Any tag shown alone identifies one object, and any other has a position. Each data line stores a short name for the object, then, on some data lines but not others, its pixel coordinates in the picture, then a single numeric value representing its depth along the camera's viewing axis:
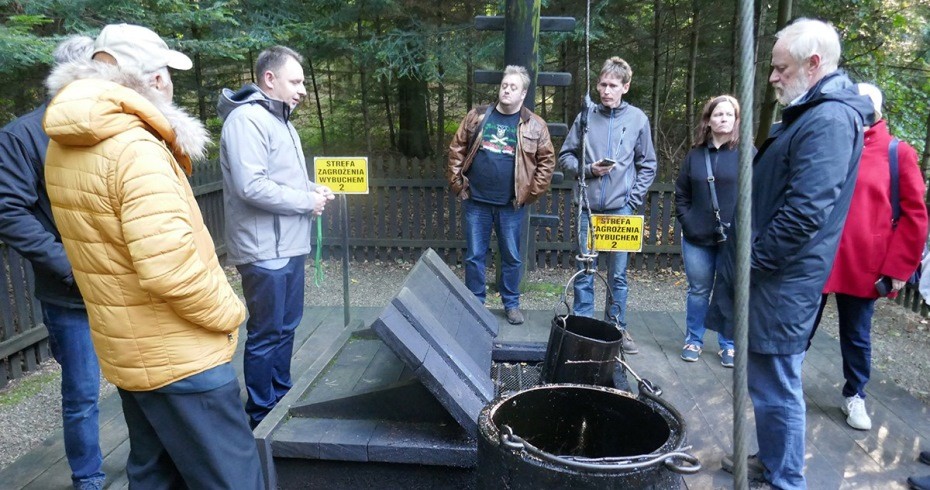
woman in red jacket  3.31
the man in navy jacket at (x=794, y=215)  2.43
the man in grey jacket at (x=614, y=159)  4.36
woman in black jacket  4.03
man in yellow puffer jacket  1.83
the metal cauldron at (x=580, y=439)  1.72
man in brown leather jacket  4.61
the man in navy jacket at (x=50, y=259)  2.48
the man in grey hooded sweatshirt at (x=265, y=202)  2.99
